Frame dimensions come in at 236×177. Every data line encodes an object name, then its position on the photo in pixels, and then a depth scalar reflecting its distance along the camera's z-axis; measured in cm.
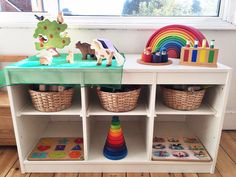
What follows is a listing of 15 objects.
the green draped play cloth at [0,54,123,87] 104
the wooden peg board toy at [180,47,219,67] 108
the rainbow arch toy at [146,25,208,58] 129
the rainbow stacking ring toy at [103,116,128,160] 122
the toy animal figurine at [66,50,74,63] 114
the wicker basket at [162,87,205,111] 114
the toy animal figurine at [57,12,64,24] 120
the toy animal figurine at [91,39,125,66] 108
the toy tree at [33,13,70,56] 118
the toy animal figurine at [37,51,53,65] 110
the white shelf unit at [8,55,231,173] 107
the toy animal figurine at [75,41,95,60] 122
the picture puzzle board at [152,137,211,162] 122
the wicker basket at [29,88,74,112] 111
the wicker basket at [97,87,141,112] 110
